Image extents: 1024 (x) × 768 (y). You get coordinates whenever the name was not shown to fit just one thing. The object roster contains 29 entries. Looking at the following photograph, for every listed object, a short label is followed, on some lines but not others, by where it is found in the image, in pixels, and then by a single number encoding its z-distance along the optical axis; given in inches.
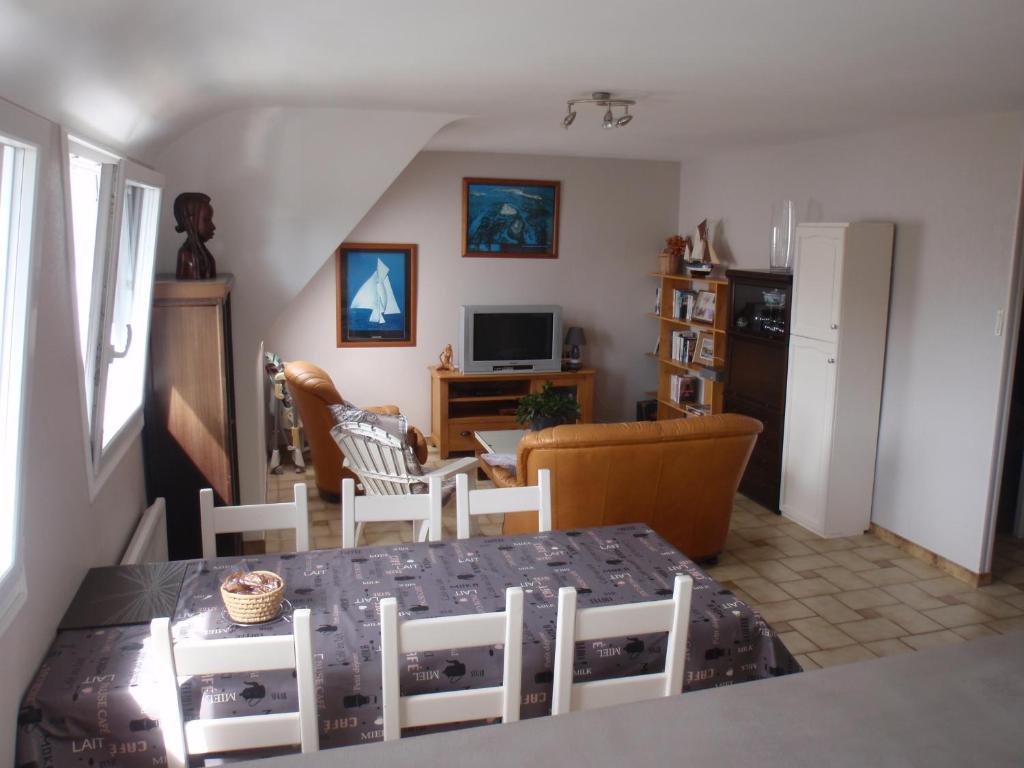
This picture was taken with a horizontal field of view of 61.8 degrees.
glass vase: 217.9
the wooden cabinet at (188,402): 138.9
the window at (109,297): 103.0
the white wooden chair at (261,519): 113.1
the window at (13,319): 71.2
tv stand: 268.4
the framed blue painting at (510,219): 274.2
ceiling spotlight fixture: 146.1
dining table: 75.6
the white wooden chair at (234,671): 69.8
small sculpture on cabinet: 149.2
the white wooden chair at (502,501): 122.2
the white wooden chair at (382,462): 179.0
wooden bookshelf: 254.4
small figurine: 273.6
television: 270.1
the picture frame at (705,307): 260.1
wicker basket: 87.7
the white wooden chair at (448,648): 73.7
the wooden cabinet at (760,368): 217.5
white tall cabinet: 192.9
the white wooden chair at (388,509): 116.8
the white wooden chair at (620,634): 77.2
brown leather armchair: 204.8
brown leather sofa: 157.2
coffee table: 215.9
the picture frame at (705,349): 260.1
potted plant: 216.2
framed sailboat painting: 266.2
